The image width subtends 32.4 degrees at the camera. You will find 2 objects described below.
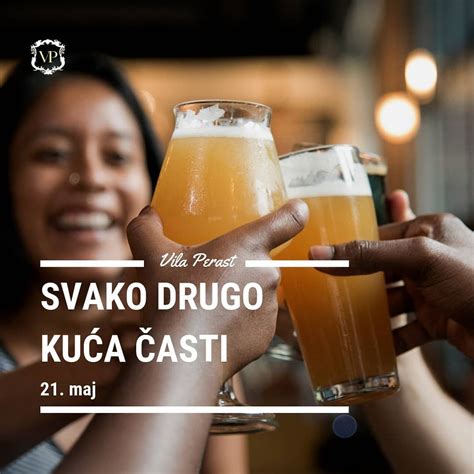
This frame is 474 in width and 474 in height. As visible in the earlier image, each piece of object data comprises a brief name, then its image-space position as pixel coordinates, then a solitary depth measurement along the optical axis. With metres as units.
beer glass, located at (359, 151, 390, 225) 1.21
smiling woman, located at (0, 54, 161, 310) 1.31
